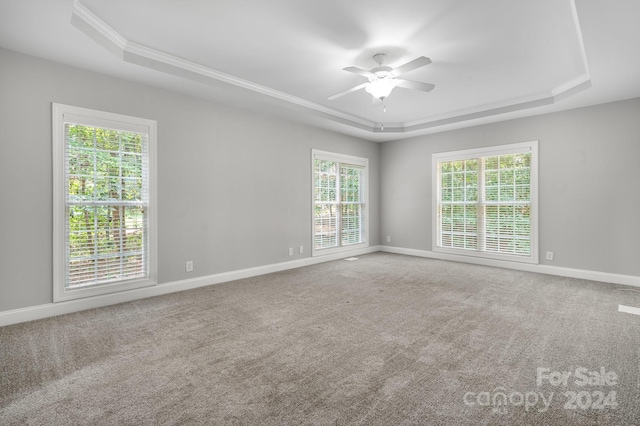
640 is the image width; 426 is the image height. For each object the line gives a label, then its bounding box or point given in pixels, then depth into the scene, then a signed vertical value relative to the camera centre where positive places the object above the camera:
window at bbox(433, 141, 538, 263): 5.17 +0.16
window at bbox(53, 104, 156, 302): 3.18 +0.14
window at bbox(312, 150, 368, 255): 5.96 +0.22
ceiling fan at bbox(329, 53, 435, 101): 3.24 +1.43
